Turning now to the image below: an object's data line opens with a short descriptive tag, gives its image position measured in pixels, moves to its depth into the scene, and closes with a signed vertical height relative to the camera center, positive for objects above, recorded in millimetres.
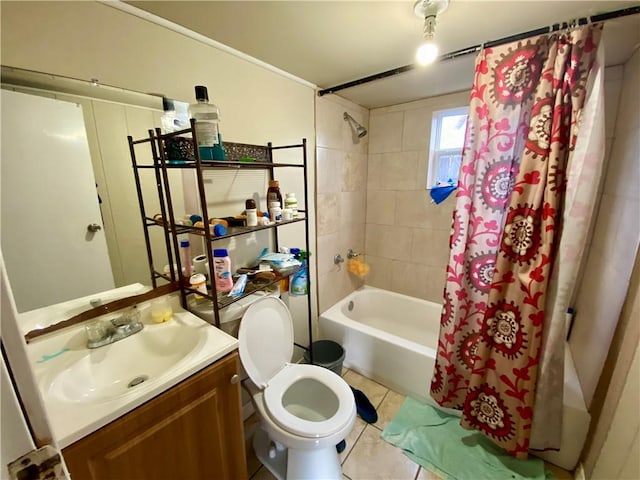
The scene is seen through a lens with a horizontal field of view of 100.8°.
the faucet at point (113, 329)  998 -570
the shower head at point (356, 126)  2100 +431
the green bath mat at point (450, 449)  1342 -1449
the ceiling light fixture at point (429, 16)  976 +619
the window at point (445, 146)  2090 +263
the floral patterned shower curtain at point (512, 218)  1045 -170
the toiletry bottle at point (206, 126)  1081 +218
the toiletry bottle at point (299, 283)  1730 -659
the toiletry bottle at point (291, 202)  1541 -125
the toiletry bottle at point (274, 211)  1410 -160
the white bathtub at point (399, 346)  1314 -1204
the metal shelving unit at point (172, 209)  1068 -113
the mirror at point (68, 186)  842 -17
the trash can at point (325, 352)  1981 -1284
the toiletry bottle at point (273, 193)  1417 -67
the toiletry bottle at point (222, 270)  1149 -388
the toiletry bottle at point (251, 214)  1271 -157
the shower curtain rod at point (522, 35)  1018 +608
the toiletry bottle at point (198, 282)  1192 -448
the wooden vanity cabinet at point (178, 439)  715 -794
